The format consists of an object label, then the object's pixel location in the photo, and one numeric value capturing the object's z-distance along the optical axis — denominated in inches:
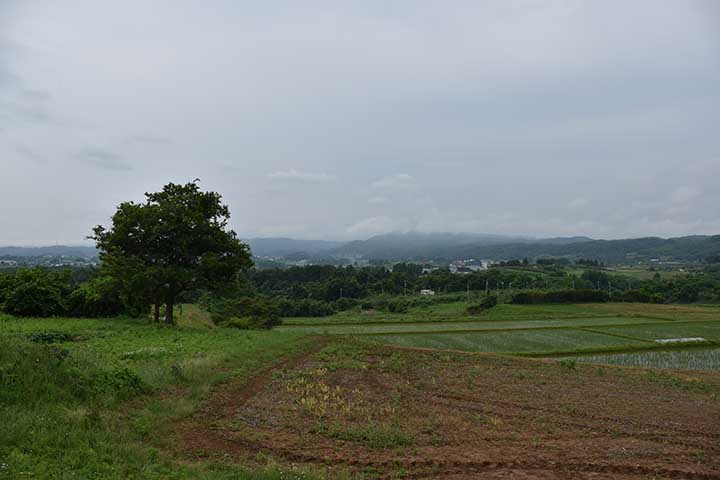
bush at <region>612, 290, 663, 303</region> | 2652.6
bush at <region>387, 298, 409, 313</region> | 2655.0
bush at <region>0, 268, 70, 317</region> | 916.6
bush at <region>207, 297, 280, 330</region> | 1560.0
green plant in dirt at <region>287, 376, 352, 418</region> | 444.0
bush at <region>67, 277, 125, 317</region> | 910.4
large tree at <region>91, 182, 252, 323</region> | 874.1
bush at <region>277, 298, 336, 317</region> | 2591.0
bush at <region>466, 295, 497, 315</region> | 2272.6
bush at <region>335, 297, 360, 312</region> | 2887.3
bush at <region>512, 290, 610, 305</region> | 2354.9
